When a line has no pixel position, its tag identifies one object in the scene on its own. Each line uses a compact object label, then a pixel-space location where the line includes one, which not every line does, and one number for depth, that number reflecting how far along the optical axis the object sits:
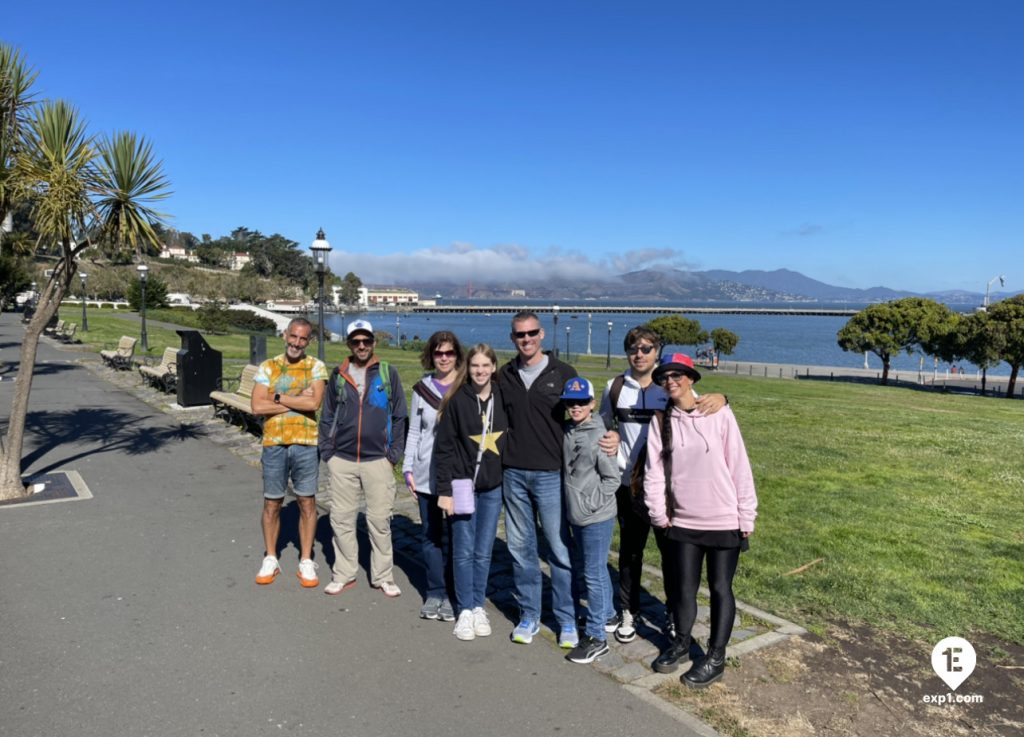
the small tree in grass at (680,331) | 58.66
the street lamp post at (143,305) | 21.48
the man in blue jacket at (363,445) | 4.44
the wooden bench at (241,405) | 9.47
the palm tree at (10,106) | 6.13
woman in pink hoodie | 3.43
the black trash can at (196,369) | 11.51
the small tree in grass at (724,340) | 59.06
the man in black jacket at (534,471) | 3.72
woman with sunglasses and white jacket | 4.14
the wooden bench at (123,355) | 16.50
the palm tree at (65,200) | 5.91
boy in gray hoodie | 3.65
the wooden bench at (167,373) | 13.07
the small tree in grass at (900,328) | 45.81
